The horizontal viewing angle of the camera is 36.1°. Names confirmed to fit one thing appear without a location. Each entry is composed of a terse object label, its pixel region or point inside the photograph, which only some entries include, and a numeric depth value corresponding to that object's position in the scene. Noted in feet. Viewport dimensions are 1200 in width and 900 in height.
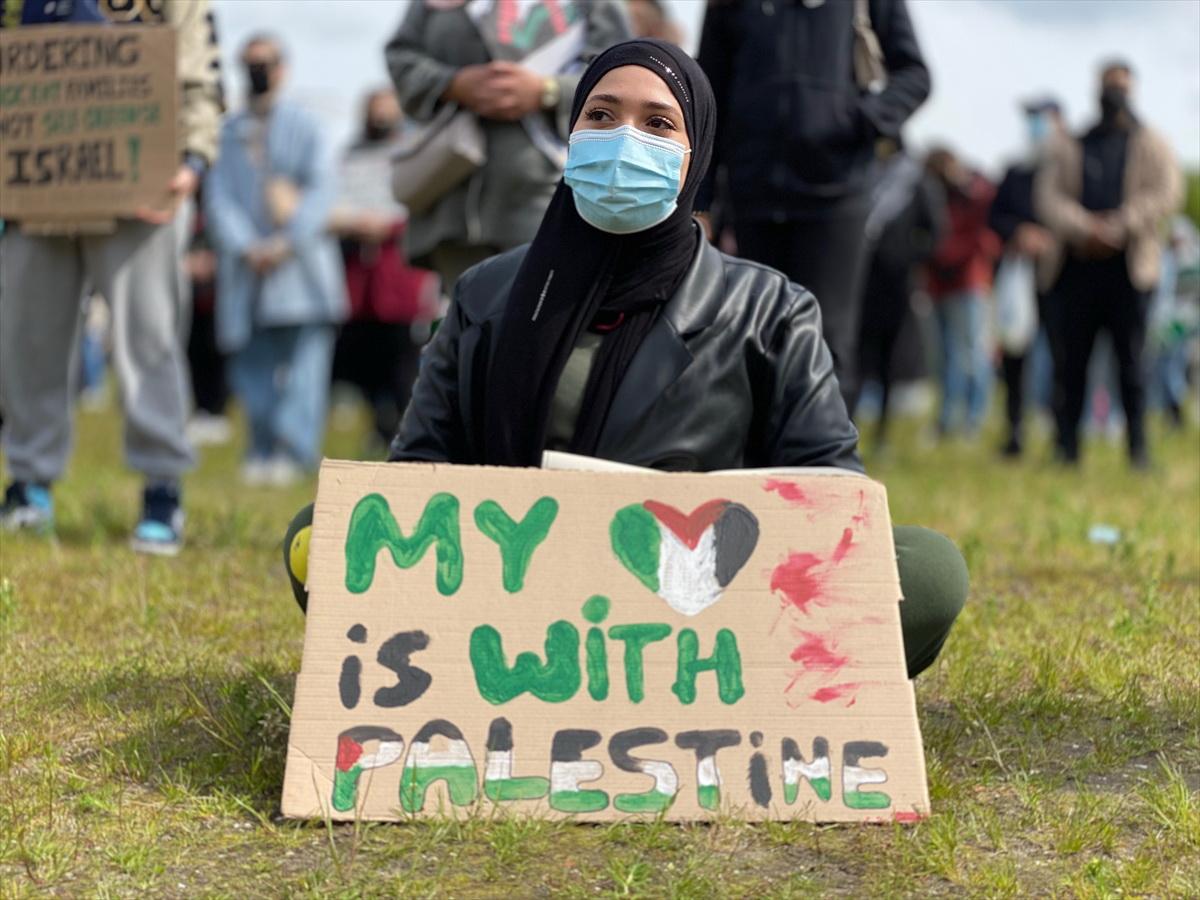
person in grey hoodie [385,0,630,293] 18.63
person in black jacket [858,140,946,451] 37.55
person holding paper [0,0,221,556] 19.45
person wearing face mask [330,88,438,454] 37.04
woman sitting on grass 11.78
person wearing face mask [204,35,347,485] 32.55
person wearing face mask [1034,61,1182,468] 33.68
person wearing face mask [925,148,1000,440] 43.24
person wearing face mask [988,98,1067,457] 36.32
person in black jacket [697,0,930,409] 19.66
